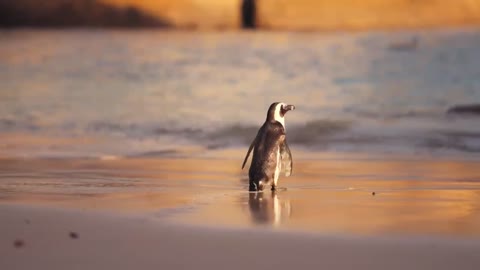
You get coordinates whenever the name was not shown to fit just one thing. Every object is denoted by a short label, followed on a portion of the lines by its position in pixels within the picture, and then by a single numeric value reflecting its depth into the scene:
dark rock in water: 33.59
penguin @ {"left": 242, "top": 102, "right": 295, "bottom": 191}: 18.06
